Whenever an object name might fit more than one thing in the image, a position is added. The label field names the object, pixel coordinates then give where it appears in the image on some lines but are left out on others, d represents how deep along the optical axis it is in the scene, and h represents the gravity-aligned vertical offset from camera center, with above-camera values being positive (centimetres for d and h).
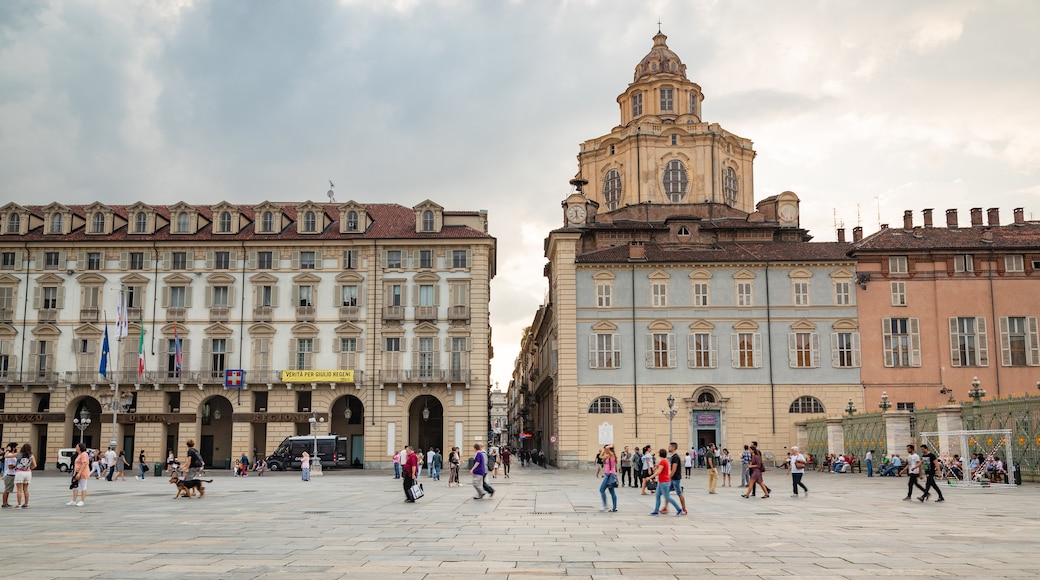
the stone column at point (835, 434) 5075 -238
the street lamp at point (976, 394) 3719 -24
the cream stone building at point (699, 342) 5553 +285
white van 5525 -364
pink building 5609 +420
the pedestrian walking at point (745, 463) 3528 -276
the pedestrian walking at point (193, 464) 2837 -206
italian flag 5316 +222
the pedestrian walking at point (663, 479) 2181 -203
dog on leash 2817 -270
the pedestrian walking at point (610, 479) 2347 -215
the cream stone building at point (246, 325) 5834 +439
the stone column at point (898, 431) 4359 -195
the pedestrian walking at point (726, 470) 3603 -307
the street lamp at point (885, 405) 4794 -81
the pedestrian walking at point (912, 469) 2653 -237
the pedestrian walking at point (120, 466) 4274 -312
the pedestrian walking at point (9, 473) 2425 -192
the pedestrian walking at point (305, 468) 4309 -333
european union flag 5184 +217
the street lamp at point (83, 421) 5384 -137
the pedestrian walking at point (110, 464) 4169 -295
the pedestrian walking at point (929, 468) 2577 -218
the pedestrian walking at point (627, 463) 3816 -289
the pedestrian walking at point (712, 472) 3191 -272
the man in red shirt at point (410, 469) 2683 -213
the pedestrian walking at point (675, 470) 2261 -201
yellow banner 5797 +108
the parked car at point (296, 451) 5566 -329
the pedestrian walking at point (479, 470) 2919 -237
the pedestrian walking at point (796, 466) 2914 -233
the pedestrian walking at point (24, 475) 2398 -194
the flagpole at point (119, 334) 4918 +322
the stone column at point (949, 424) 3753 -144
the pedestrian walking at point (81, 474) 2527 -207
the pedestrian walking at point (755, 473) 2828 -248
